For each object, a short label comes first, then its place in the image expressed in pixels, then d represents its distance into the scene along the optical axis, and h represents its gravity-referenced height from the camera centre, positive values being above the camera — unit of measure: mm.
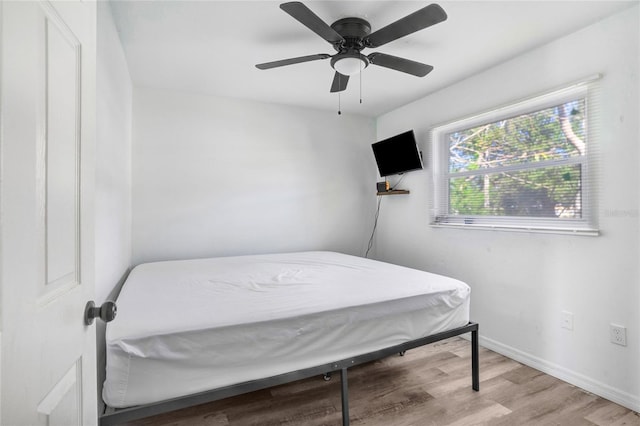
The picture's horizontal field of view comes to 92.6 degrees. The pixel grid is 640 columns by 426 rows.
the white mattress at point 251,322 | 1231 -530
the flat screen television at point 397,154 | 3311 +676
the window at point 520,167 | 2189 +387
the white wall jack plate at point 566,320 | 2158 -768
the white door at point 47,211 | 452 +3
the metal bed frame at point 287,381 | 1184 -784
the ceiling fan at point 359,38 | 1596 +1023
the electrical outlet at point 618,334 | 1887 -764
